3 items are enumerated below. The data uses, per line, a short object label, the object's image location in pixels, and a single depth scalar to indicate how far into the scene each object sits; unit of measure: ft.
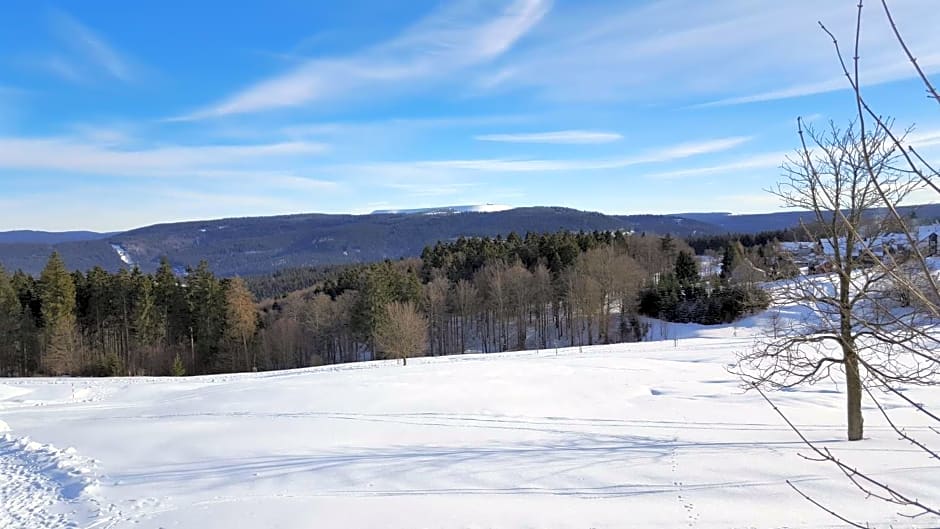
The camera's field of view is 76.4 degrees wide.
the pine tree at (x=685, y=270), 174.19
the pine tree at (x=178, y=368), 125.67
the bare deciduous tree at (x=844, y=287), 27.99
